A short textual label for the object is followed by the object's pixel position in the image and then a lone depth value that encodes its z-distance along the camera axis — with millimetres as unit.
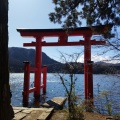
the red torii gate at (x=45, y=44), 11570
